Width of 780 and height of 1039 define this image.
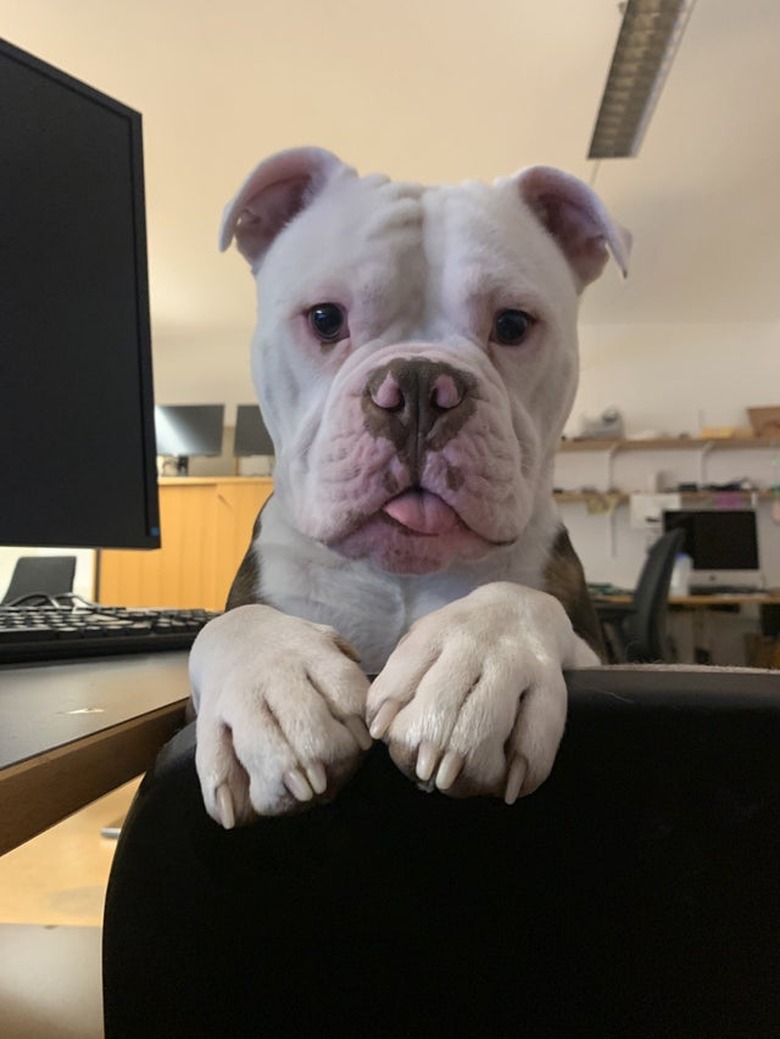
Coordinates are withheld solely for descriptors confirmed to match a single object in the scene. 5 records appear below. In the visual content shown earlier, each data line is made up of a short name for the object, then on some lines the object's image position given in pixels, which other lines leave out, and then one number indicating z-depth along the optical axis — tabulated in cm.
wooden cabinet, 568
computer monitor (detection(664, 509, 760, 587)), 559
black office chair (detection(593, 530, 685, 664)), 388
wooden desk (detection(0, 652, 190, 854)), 39
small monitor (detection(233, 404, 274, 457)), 593
